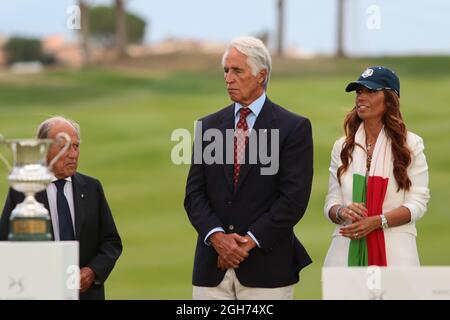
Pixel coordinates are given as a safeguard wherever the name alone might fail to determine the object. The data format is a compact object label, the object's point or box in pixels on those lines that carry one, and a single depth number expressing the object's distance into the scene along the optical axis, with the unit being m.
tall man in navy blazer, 12.19
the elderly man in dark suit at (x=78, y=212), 12.25
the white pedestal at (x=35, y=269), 10.11
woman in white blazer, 12.41
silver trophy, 10.52
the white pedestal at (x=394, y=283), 10.11
